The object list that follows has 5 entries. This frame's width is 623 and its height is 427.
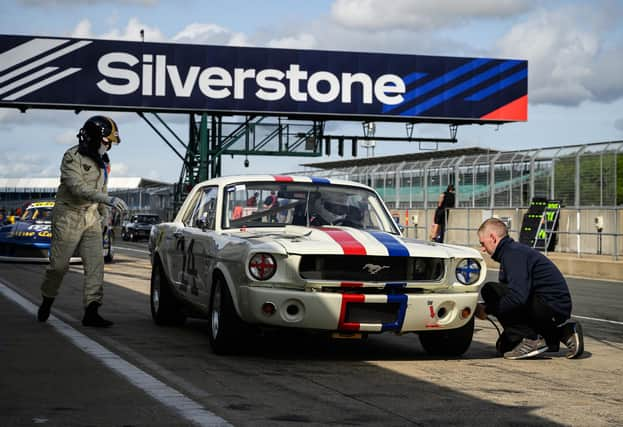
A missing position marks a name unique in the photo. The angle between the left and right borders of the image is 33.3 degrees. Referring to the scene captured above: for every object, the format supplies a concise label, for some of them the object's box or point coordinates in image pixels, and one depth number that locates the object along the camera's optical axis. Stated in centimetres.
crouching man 774
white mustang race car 711
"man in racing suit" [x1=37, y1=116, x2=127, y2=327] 932
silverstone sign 3472
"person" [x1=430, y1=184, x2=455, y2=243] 2795
